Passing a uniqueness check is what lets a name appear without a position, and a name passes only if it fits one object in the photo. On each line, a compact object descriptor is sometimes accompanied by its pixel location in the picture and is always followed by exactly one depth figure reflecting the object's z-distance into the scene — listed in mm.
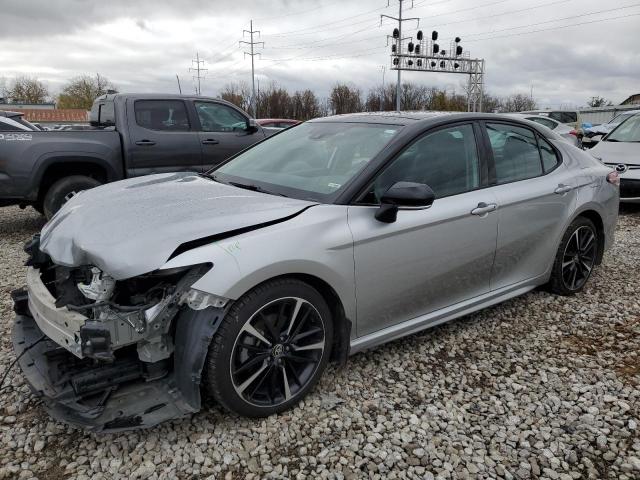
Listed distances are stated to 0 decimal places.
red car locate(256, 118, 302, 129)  19425
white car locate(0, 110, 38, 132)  7206
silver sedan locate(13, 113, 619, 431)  2393
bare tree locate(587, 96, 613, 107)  77238
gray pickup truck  6332
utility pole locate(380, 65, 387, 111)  68538
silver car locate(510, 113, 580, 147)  14766
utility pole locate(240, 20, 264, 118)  51112
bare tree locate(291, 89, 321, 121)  73000
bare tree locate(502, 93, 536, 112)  74375
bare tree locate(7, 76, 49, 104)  75562
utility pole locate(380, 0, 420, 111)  44500
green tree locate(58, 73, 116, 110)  73969
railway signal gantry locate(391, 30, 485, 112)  44562
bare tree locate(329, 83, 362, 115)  72231
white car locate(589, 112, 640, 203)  8180
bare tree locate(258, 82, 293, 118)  72438
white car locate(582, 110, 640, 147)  11509
